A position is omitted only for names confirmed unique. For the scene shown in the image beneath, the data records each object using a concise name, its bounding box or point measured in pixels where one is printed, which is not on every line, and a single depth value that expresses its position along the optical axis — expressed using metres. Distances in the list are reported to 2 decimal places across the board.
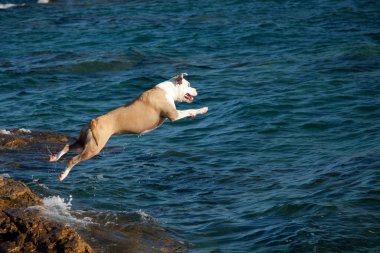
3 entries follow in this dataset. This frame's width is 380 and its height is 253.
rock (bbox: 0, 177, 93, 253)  9.40
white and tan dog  11.17
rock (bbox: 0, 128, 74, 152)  15.87
